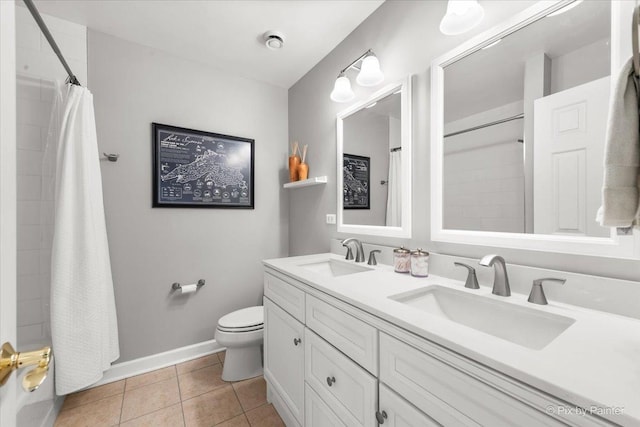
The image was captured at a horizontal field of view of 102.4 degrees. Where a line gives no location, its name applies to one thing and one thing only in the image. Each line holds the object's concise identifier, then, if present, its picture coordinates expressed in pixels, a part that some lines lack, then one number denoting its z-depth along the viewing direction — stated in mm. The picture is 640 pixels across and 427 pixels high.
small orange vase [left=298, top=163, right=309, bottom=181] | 2176
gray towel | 525
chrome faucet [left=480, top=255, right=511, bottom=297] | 921
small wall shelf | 1954
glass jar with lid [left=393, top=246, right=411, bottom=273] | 1289
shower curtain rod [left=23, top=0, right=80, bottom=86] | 1099
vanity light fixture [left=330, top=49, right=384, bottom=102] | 1485
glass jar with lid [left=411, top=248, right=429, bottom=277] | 1202
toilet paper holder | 1987
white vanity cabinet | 528
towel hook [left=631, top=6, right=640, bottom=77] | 502
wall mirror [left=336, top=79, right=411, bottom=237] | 1416
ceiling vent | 1780
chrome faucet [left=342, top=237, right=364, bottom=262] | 1596
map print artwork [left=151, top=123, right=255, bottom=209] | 1955
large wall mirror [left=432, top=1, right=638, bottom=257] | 831
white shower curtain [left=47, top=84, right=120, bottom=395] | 1384
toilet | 1739
